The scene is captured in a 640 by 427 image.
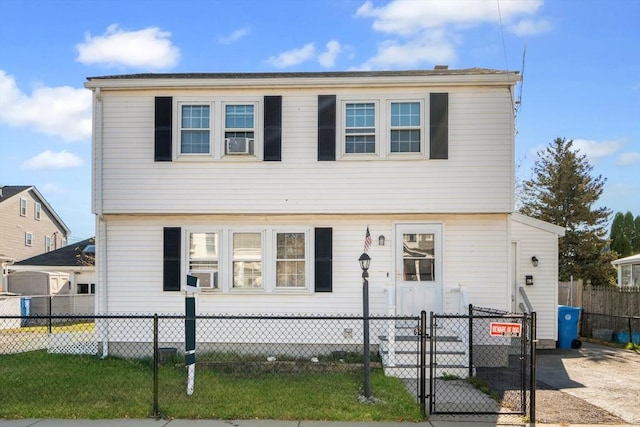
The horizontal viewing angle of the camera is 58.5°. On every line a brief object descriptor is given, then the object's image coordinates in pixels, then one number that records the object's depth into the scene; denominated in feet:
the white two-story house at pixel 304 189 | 36.83
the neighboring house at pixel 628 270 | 72.59
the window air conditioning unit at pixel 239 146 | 37.47
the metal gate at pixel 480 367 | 24.35
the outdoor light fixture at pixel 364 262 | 26.95
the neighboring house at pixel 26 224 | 113.70
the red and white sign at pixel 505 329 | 24.27
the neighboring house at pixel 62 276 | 77.25
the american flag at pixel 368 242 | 28.63
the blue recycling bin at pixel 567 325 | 46.01
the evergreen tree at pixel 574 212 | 86.33
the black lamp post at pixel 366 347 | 26.37
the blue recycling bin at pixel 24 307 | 68.69
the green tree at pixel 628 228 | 125.29
